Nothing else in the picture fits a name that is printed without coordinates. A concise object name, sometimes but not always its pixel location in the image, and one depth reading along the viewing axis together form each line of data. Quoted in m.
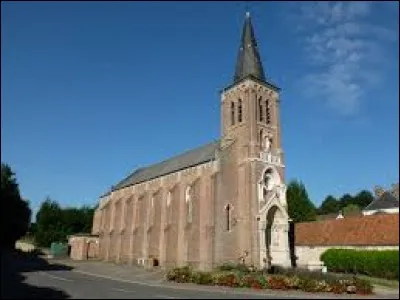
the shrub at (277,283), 26.31
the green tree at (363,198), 103.56
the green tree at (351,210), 80.98
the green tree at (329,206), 106.50
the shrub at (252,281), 26.86
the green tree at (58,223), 78.38
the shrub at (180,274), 30.84
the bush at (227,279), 28.08
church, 42.19
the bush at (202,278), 29.11
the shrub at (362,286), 22.14
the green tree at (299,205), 62.06
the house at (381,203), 55.67
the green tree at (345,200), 107.60
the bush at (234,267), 34.62
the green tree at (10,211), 28.39
